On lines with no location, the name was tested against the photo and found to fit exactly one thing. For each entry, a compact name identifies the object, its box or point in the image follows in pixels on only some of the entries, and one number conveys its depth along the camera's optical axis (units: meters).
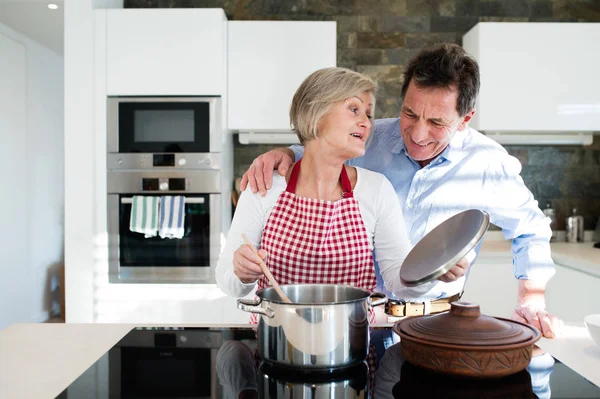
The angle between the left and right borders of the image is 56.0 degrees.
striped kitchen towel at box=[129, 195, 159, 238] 3.15
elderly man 1.76
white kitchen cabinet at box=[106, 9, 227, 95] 3.16
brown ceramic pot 0.93
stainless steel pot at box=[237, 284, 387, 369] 0.94
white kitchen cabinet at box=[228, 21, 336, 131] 3.28
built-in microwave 3.18
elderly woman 1.54
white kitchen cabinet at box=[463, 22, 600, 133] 3.29
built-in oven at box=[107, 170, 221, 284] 3.17
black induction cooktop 0.90
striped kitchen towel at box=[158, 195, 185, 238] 3.15
